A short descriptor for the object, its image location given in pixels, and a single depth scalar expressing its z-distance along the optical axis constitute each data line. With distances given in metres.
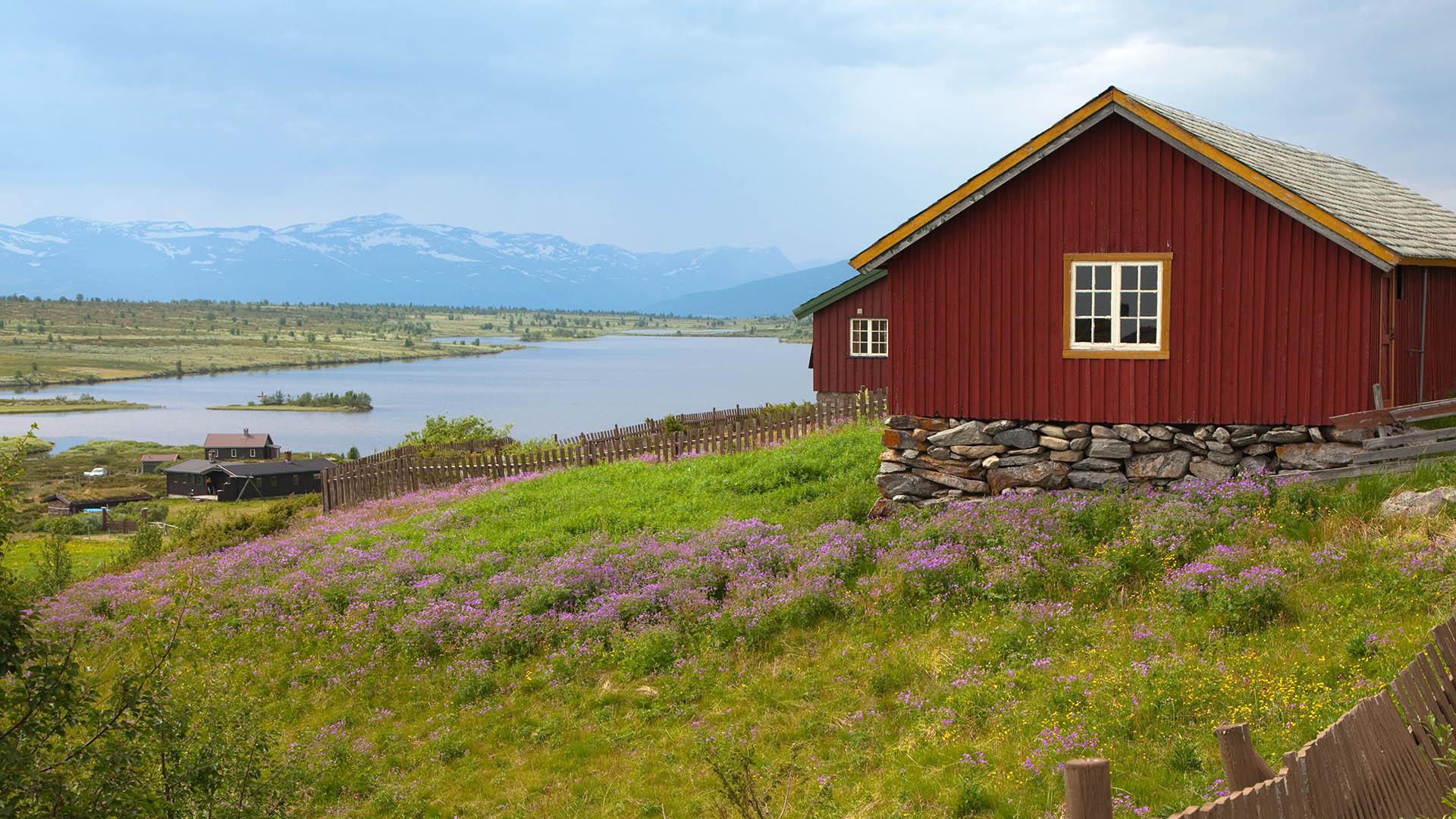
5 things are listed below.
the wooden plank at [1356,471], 13.16
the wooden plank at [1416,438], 13.02
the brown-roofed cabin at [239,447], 104.38
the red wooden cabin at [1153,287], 13.80
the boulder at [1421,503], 11.32
